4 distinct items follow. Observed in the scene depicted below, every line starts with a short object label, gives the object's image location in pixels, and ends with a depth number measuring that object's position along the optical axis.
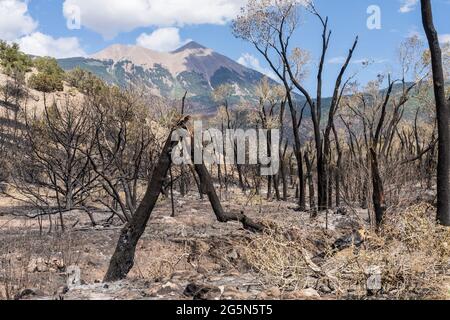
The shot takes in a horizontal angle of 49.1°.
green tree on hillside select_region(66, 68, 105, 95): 61.69
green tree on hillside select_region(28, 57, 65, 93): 56.56
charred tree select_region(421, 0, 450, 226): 9.92
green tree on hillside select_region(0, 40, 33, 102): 51.34
